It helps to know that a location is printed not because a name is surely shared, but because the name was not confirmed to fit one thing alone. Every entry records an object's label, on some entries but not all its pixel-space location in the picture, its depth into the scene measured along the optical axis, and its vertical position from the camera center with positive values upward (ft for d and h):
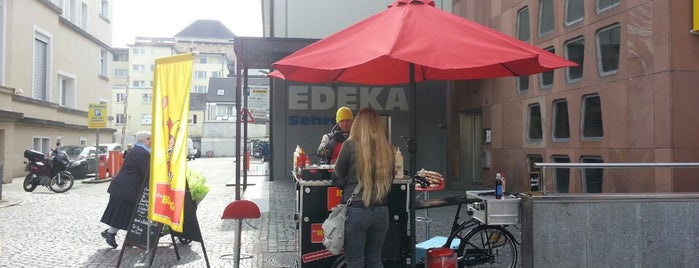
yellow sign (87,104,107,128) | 64.28 +3.07
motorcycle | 49.21 -3.01
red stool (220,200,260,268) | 15.74 -2.12
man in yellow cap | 17.78 +0.10
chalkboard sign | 20.49 -3.46
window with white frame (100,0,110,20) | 111.54 +28.14
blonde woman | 13.32 -1.09
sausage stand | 15.24 -2.13
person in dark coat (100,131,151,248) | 22.22 -2.06
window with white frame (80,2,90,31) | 100.07 +24.11
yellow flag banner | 17.03 +0.08
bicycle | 17.44 -3.35
